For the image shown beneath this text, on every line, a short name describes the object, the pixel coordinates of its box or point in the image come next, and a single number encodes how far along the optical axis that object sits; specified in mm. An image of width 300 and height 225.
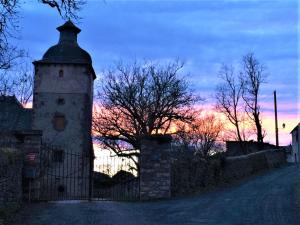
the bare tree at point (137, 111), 39531
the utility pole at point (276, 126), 40388
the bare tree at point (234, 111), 42169
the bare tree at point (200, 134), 40619
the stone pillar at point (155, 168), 17344
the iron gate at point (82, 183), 15664
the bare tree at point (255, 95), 40438
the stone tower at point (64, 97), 38969
